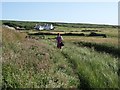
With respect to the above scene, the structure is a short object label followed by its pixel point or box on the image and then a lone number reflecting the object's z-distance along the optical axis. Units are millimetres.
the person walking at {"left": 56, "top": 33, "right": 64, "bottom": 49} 14739
